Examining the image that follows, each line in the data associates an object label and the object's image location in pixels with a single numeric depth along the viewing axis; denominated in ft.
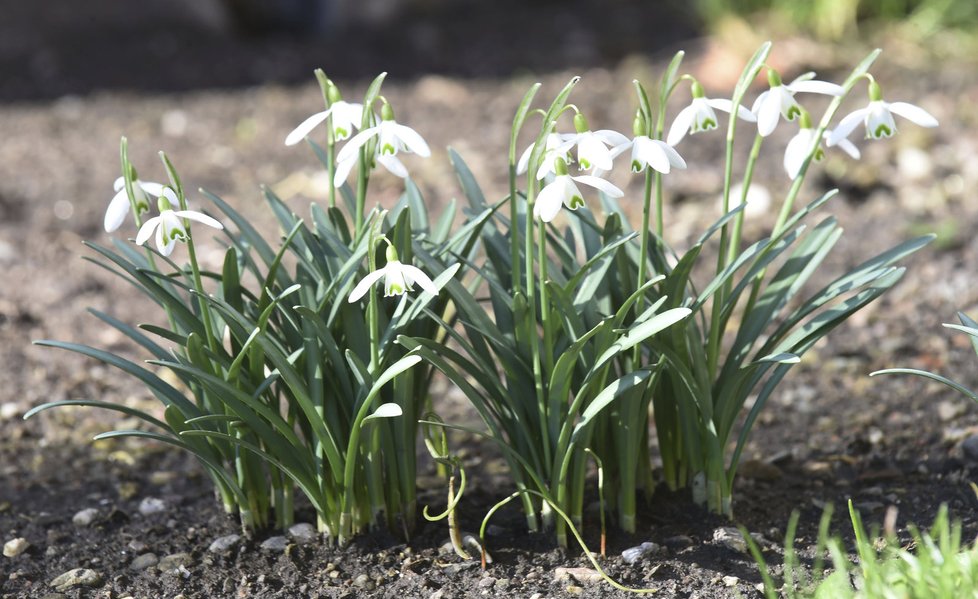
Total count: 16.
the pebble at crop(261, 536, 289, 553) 14.25
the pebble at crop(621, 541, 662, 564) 13.50
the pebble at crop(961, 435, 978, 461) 15.55
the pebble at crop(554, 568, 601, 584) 13.16
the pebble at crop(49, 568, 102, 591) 13.69
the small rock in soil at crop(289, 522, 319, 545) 14.36
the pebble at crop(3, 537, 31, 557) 14.58
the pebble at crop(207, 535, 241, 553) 14.32
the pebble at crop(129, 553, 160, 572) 14.11
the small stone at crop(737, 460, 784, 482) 16.12
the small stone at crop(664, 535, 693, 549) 13.84
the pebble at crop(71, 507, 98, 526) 15.43
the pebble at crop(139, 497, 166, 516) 15.78
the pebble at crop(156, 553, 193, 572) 14.03
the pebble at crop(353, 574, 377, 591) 13.41
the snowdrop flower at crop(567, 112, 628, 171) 10.78
